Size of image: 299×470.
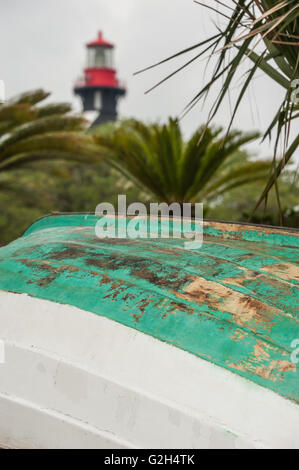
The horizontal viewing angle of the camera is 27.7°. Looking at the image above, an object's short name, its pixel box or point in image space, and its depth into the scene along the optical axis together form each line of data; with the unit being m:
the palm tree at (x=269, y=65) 3.01
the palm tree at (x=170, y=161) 9.66
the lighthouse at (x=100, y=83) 41.78
